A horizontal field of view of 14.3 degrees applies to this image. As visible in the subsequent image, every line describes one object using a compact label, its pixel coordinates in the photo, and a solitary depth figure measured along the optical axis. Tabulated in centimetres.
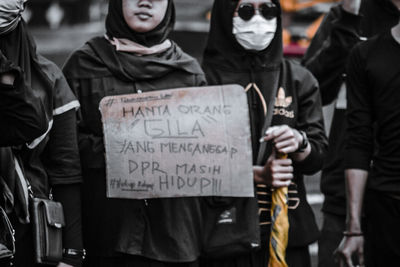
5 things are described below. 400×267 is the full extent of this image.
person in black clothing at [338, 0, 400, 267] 780
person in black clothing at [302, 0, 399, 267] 932
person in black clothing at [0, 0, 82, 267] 664
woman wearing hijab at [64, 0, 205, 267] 747
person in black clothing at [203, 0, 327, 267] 812
